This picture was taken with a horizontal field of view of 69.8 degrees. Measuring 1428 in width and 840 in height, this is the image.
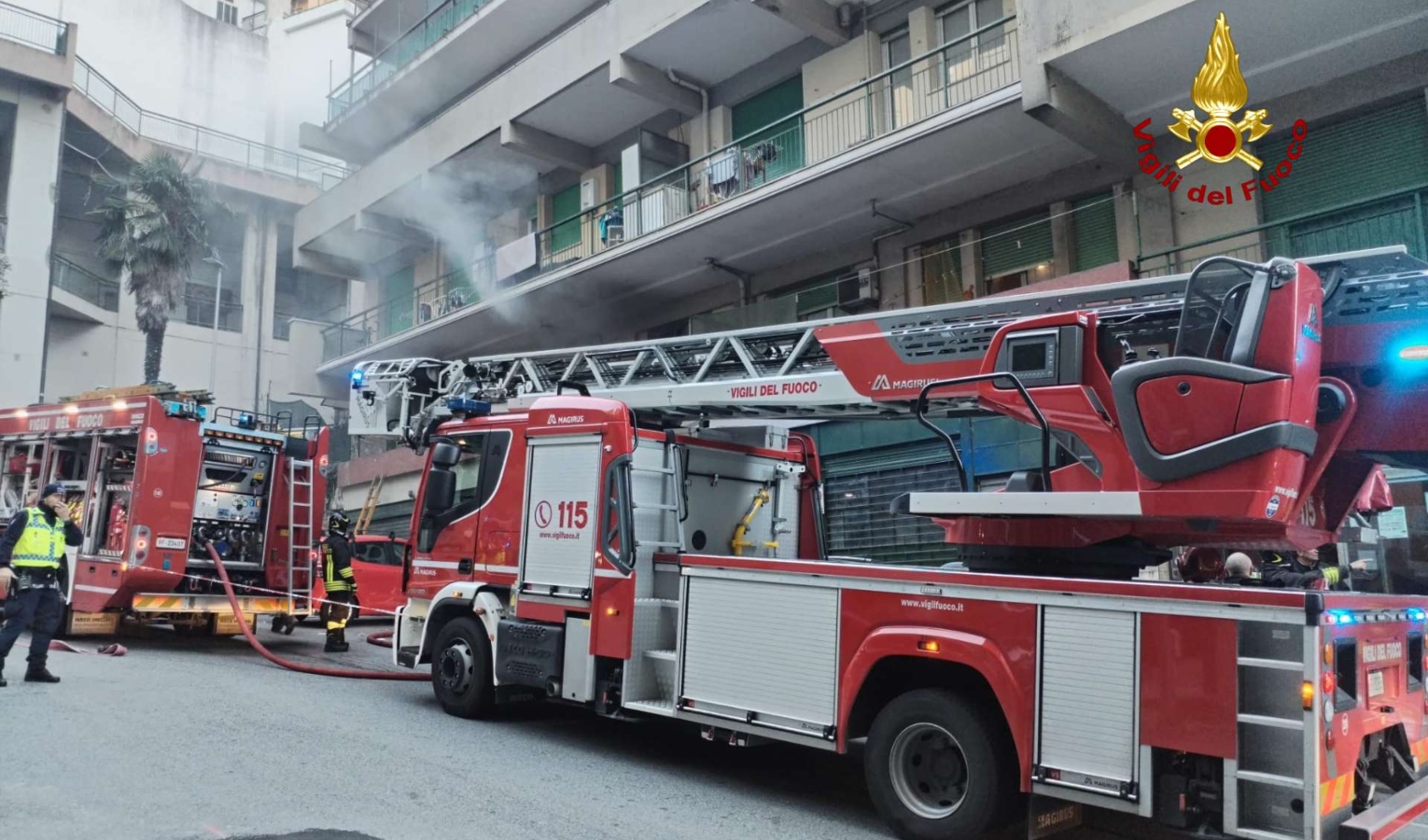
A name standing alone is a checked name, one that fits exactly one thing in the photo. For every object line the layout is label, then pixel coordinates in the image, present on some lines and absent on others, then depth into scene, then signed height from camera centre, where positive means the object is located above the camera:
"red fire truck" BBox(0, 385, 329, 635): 11.16 +0.10
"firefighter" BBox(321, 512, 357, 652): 12.05 -0.88
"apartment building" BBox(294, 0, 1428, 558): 10.62 +4.91
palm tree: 25.34 +6.81
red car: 15.23 -1.07
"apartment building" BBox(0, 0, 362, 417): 26.23 +9.63
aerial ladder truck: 4.40 -0.29
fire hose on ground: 9.97 -1.55
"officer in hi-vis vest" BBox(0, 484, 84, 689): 8.54 -0.62
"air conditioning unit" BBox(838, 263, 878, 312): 14.91 +3.56
